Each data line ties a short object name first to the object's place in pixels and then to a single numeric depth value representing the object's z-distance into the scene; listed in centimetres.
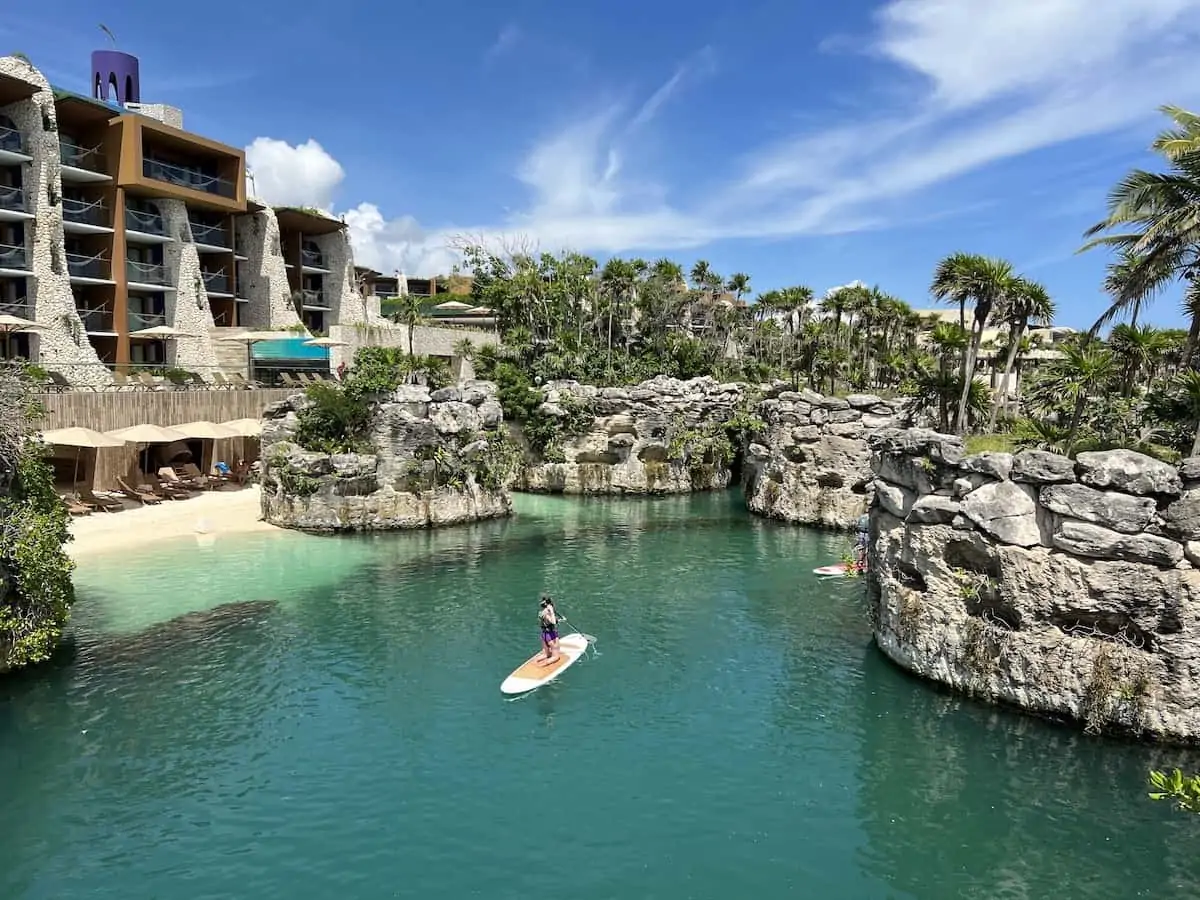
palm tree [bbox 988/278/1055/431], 2623
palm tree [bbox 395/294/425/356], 5059
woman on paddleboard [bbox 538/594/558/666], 1753
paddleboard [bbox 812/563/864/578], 2519
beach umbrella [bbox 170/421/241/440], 3508
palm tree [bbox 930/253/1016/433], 2620
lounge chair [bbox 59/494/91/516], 3012
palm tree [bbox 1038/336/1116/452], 1998
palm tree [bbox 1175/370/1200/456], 1591
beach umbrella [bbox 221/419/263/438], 3706
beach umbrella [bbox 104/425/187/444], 3212
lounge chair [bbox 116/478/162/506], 3262
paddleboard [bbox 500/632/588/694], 1644
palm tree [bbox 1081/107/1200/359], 1557
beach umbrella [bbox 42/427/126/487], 2922
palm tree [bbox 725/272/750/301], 6475
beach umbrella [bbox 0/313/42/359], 3347
